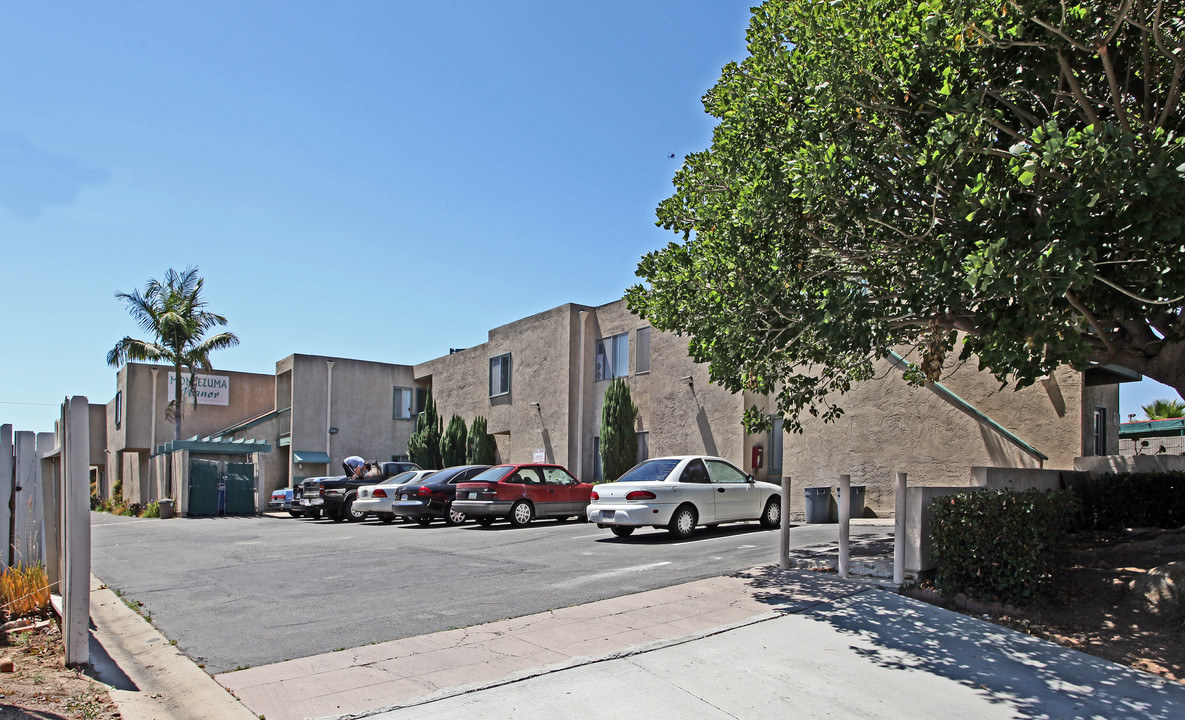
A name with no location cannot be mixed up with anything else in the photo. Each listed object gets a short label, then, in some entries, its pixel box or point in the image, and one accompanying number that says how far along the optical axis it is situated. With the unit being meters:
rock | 7.43
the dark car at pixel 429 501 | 19.53
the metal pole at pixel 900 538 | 8.98
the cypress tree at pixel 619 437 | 24.16
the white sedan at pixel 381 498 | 21.61
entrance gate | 31.15
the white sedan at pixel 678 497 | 13.47
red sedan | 17.62
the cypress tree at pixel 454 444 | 32.97
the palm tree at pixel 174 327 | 33.62
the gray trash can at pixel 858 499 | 17.47
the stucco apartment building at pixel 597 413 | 15.38
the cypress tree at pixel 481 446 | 31.67
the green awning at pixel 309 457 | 35.88
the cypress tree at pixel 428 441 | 34.84
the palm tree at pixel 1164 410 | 25.70
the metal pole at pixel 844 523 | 9.59
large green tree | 6.64
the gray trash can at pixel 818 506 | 17.48
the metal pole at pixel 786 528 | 10.34
